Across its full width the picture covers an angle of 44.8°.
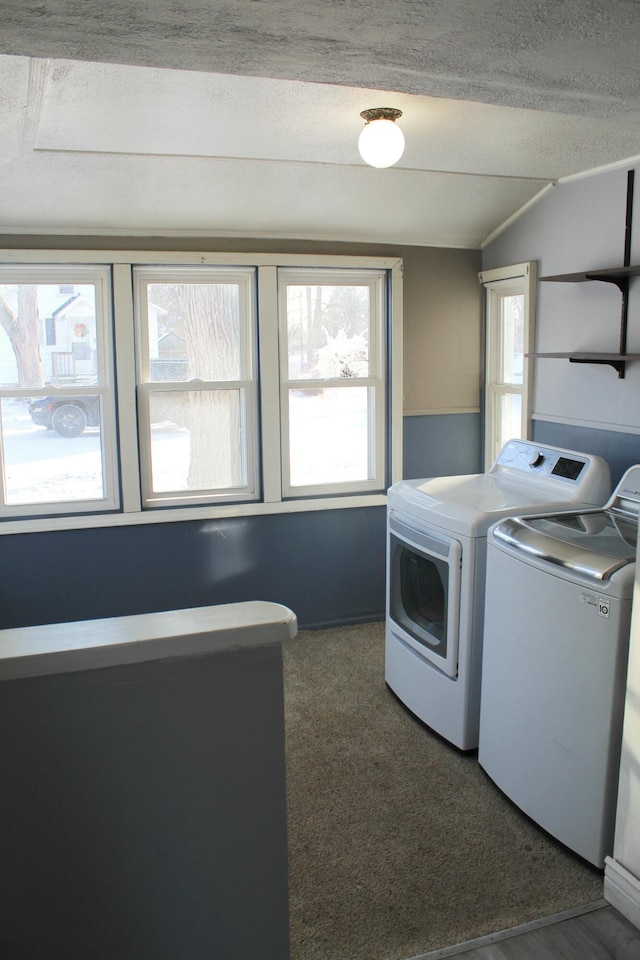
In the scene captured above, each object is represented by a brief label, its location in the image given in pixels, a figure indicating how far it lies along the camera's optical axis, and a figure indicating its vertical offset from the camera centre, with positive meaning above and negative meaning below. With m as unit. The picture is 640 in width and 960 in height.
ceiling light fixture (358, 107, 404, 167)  2.66 +0.76
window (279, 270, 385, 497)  4.07 -0.11
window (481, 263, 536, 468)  4.07 +0.01
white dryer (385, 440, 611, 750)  2.88 -0.80
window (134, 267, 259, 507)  3.85 -0.13
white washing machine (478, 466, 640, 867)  2.21 -0.94
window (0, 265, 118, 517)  3.67 -0.15
